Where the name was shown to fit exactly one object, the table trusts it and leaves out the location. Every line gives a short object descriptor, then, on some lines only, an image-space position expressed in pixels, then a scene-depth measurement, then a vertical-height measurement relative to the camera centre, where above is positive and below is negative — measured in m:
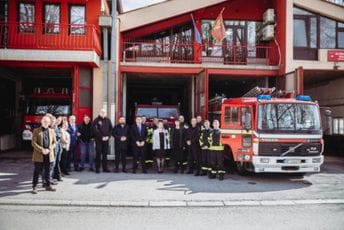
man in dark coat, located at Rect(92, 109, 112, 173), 12.01 -0.56
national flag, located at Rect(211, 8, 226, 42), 17.03 +4.17
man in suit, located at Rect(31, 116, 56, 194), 8.81 -0.76
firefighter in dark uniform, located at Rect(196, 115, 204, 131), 12.15 -0.22
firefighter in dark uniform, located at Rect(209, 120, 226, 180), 11.15 -1.10
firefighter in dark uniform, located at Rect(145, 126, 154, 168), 13.08 -1.14
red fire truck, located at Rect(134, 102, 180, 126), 16.11 +0.30
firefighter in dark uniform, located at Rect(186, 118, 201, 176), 12.04 -0.92
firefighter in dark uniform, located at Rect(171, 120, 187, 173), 12.21 -0.90
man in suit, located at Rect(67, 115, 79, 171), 11.85 -0.72
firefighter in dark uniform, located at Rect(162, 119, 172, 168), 12.68 -1.36
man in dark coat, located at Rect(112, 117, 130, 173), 12.15 -0.76
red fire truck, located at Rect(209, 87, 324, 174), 10.69 -0.53
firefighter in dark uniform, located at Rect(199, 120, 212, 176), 11.48 -0.88
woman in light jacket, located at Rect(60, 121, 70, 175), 10.63 -0.85
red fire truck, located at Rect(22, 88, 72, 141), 17.33 +0.61
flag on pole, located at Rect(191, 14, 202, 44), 17.20 +3.90
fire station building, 15.59 +3.31
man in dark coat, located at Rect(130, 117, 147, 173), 12.08 -0.76
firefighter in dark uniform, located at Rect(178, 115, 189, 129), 12.45 -0.22
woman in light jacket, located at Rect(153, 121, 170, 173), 12.32 -0.88
